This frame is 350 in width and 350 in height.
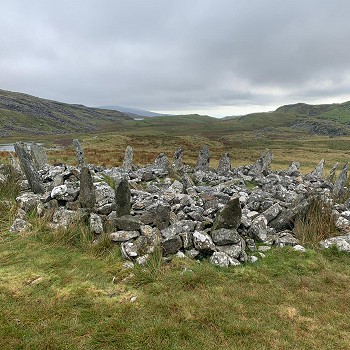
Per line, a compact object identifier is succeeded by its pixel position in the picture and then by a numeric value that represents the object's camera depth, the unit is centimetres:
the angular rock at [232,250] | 902
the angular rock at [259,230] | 1031
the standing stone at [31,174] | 1375
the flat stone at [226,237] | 927
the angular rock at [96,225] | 992
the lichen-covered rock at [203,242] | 903
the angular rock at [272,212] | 1156
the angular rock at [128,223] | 976
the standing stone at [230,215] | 955
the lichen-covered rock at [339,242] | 980
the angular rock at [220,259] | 866
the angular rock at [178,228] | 970
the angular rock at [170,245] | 902
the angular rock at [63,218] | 1026
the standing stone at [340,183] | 1700
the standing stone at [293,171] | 2316
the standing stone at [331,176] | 2165
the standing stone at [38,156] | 2075
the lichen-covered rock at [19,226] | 1035
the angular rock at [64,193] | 1162
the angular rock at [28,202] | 1177
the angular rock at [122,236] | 942
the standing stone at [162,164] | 2185
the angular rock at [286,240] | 1016
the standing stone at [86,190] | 1120
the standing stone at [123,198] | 1049
